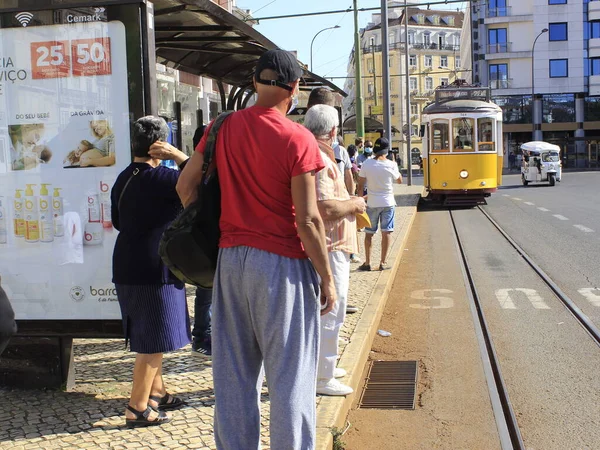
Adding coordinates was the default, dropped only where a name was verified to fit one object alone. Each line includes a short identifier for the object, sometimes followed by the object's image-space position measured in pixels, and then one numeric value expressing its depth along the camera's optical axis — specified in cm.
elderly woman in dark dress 443
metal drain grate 557
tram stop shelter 496
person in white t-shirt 1008
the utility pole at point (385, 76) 1875
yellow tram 2258
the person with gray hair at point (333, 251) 497
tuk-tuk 3656
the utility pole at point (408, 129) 3182
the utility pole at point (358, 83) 2041
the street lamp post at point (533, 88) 6228
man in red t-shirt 318
